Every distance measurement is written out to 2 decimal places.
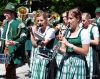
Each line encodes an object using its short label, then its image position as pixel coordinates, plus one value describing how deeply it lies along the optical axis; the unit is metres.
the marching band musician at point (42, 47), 5.87
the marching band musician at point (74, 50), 5.09
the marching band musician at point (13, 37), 6.86
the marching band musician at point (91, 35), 6.69
